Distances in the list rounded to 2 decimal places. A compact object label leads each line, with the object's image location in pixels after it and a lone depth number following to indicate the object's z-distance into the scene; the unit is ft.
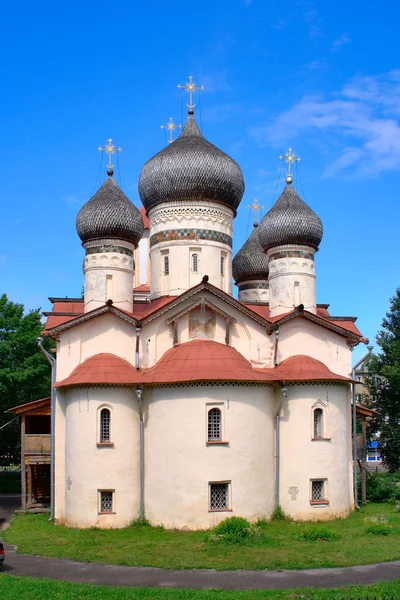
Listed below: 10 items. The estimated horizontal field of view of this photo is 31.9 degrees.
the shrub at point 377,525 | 59.88
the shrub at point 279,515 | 65.92
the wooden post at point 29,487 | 78.00
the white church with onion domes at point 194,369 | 63.57
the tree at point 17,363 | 106.63
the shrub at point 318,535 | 57.67
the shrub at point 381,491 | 82.07
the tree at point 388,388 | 106.42
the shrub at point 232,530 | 56.70
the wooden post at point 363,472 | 80.38
